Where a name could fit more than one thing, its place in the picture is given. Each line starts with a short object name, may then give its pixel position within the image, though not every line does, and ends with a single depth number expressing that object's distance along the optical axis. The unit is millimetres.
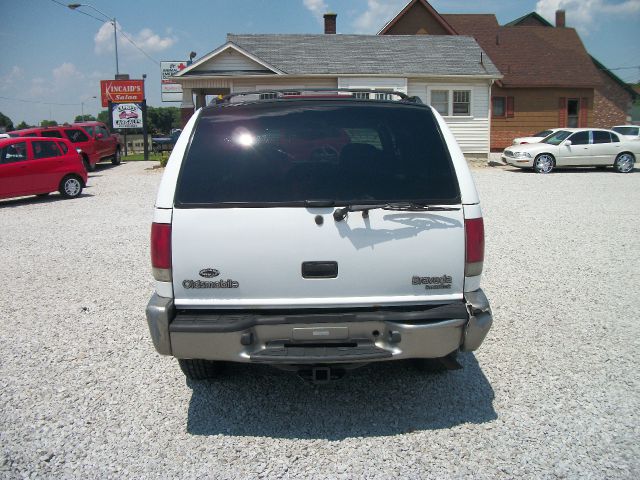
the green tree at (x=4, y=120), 90125
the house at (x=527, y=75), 29906
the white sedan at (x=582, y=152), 20438
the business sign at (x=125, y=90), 29641
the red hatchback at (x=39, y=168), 13891
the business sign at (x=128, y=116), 28984
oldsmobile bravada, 3344
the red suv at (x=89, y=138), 20734
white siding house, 23125
